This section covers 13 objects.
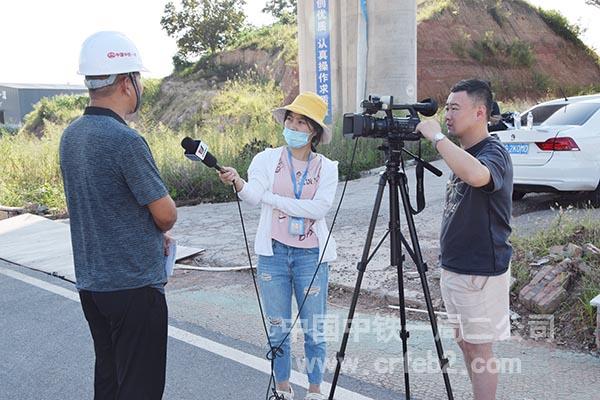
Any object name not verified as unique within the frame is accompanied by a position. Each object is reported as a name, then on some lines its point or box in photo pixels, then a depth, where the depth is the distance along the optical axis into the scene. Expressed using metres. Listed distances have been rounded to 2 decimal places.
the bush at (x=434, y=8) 30.77
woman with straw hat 3.16
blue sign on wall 15.65
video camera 2.86
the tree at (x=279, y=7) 52.15
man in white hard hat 2.22
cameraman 2.74
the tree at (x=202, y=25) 44.50
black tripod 2.92
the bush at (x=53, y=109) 43.77
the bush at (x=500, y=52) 31.13
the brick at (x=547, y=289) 4.36
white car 7.04
